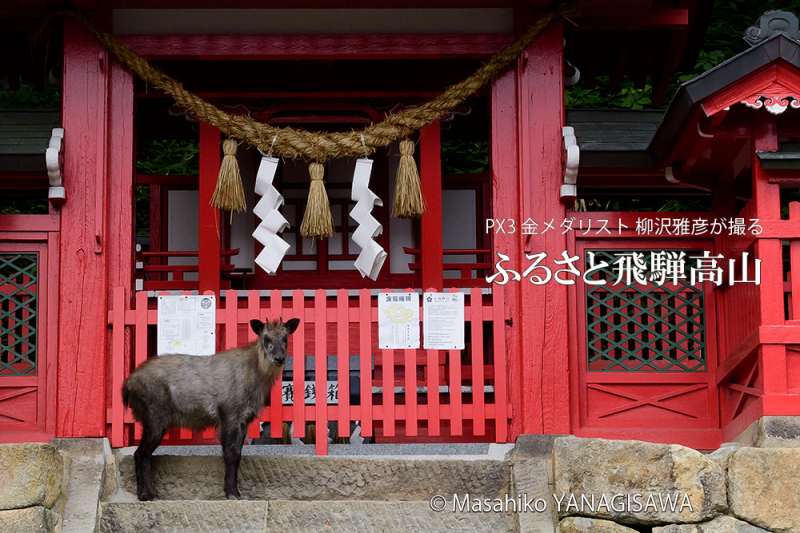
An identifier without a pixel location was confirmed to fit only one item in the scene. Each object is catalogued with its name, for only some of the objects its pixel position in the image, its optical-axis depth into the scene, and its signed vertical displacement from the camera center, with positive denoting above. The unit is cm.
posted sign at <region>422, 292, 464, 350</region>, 1072 +0
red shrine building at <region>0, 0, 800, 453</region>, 1014 +63
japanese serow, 991 -54
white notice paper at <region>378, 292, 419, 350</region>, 1070 +0
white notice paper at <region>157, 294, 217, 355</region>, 1072 -4
